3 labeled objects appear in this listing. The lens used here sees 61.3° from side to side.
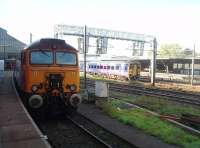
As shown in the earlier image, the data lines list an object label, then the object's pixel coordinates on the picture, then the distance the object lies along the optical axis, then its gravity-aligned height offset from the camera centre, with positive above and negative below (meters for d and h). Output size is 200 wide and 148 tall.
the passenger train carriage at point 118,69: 23.91 +0.32
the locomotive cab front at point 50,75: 6.97 -0.16
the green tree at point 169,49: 47.12 +6.50
